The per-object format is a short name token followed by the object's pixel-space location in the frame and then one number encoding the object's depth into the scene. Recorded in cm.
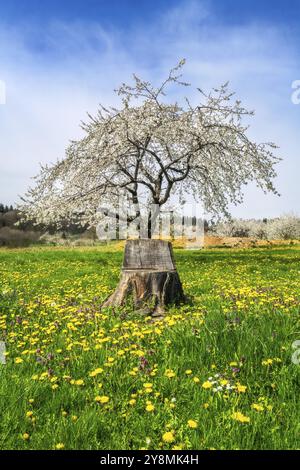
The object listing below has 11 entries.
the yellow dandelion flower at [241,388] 374
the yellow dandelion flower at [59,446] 306
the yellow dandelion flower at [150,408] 342
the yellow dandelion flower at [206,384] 377
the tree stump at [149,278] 811
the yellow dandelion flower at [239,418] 316
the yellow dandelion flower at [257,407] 344
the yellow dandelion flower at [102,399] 363
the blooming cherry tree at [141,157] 1936
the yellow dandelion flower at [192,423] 315
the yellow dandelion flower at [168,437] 300
